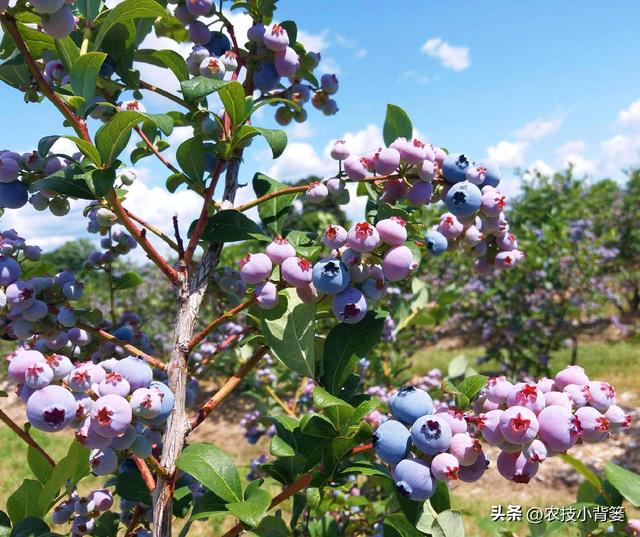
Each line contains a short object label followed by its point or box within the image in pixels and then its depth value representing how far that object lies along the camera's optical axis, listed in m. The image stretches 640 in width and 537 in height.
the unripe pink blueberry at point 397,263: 0.25
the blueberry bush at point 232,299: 0.21
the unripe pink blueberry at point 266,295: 0.25
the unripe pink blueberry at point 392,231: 0.25
